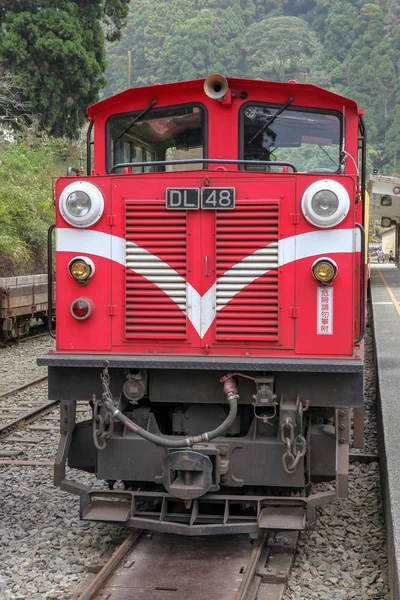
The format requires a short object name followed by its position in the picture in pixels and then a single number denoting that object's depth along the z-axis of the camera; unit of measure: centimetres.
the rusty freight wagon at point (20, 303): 1647
